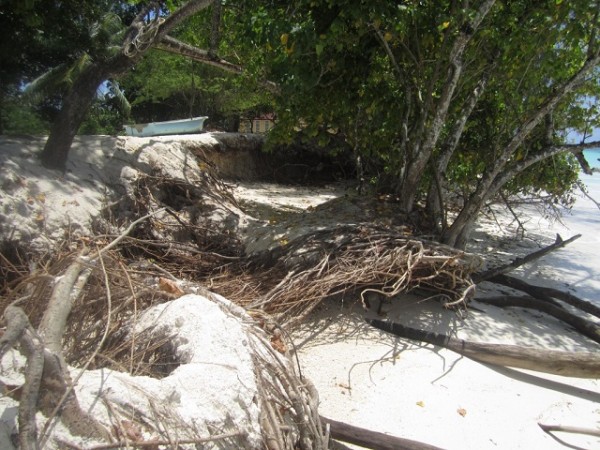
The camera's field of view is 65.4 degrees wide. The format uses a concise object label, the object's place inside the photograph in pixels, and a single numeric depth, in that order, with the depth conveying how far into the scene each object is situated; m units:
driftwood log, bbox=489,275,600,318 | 5.13
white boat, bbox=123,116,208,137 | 13.34
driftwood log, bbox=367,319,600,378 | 3.74
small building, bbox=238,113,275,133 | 18.49
